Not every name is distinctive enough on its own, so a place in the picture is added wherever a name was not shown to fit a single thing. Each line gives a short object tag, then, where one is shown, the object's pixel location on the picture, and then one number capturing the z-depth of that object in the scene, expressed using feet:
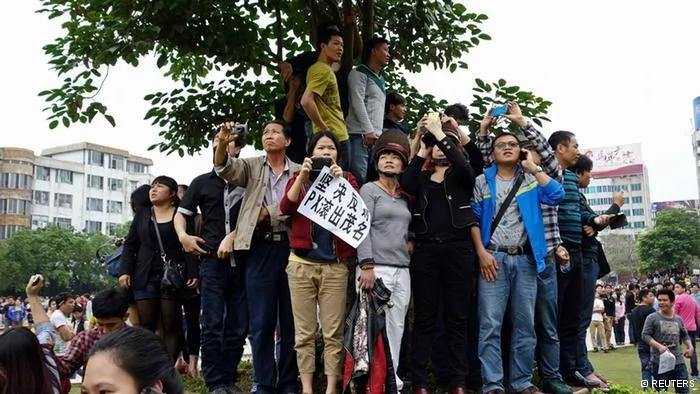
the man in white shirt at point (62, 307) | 30.28
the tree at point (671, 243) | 209.97
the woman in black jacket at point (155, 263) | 19.38
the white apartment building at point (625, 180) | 331.98
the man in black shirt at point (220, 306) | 17.72
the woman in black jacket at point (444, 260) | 16.90
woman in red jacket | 16.25
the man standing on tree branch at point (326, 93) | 19.54
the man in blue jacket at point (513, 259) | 17.12
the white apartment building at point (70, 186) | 200.13
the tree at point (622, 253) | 275.59
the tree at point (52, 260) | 165.68
